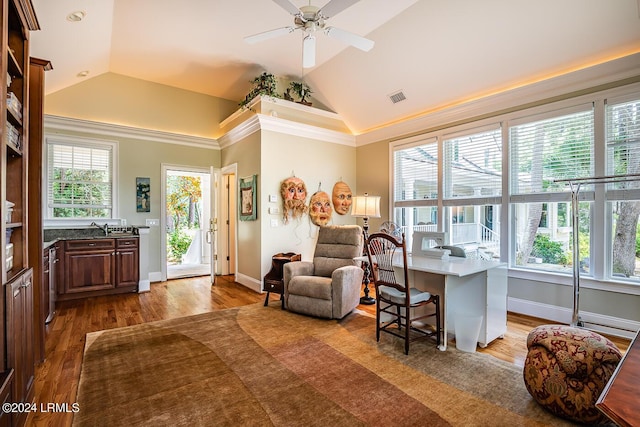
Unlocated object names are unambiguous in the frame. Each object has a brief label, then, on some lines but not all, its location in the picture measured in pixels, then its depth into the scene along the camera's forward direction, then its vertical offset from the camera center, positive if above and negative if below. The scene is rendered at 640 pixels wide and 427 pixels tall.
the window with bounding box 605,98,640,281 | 3.10 +0.24
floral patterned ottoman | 1.79 -0.95
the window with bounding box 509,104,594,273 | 3.43 +0.40
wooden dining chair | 2.73 -0.74
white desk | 2.80 -0.76
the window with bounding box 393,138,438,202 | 4.92 +0.65
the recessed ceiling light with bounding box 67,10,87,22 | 3.05 +1.96
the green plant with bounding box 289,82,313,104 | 5.54 +2.18
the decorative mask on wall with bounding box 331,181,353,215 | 5.77 +0.25
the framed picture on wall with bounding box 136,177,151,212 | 5.52 +0.30
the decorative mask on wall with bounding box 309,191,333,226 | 5.41 +0.05
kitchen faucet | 5.00 -0.27
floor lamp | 4.54 +0.06
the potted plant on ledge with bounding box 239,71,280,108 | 5.05 +2.06
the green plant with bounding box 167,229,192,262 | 8.00 -0.83
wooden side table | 4.03 -0.88
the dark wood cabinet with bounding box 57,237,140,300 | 4.43 -0.85
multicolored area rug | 1.89 -1.25
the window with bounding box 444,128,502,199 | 4.14 +0.66
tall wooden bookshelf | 1.63 -0.03
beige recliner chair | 3.51 -0.80
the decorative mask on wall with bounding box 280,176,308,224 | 5.05 +0.24
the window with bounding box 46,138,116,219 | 4.94 +0.52
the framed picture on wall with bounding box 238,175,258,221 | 4.96 +0.20
